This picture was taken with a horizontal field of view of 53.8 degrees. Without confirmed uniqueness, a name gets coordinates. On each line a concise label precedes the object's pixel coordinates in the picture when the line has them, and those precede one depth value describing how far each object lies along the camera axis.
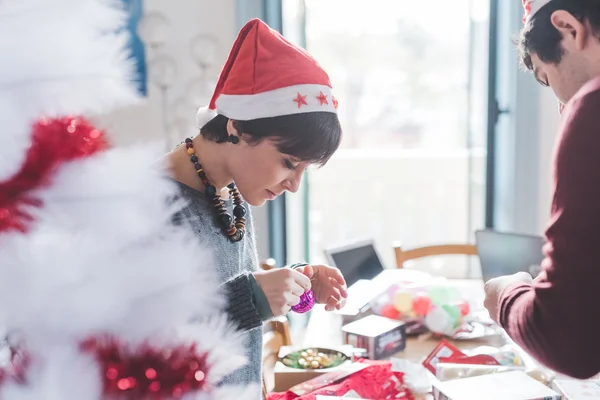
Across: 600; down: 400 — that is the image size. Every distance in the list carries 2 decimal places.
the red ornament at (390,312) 1.59
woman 0.92
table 1.47
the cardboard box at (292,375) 1.19
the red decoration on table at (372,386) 1.10
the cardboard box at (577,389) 1.02
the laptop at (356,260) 1.77
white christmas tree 0.28
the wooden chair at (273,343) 1.40
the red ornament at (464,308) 1.57
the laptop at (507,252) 1.78
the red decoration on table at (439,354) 1.31
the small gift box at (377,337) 1.40
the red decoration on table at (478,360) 1.27
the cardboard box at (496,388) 0.98
